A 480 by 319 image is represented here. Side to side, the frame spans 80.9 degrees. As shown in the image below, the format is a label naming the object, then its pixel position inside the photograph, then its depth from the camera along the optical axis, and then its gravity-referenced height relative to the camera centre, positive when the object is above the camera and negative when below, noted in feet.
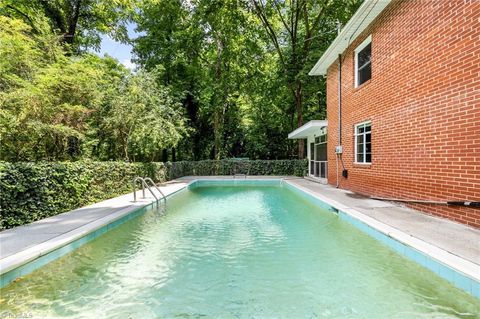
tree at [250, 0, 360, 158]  55.42 +27.97
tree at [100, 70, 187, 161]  37.86 +5.54
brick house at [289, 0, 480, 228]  15.94 +4.16
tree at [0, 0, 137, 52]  38.01 +22.82
